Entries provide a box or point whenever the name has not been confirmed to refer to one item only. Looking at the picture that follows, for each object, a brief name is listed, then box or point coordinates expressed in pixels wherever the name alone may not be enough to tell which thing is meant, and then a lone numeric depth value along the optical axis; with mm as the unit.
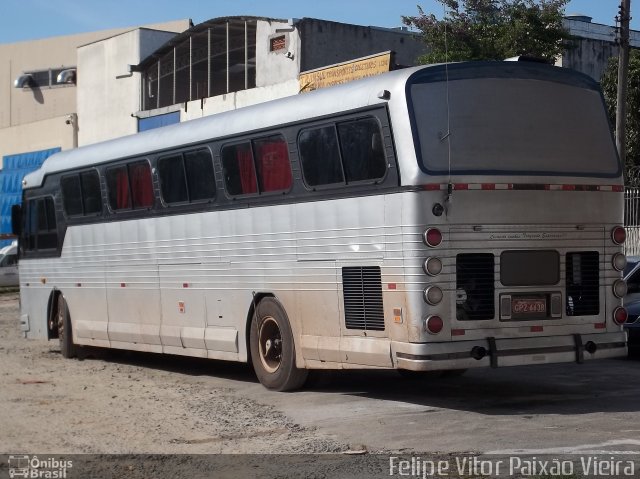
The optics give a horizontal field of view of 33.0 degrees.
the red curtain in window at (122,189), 15906
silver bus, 10562
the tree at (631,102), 27703
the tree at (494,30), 26938
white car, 40906
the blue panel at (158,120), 36250
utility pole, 21266
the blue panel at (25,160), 49700
